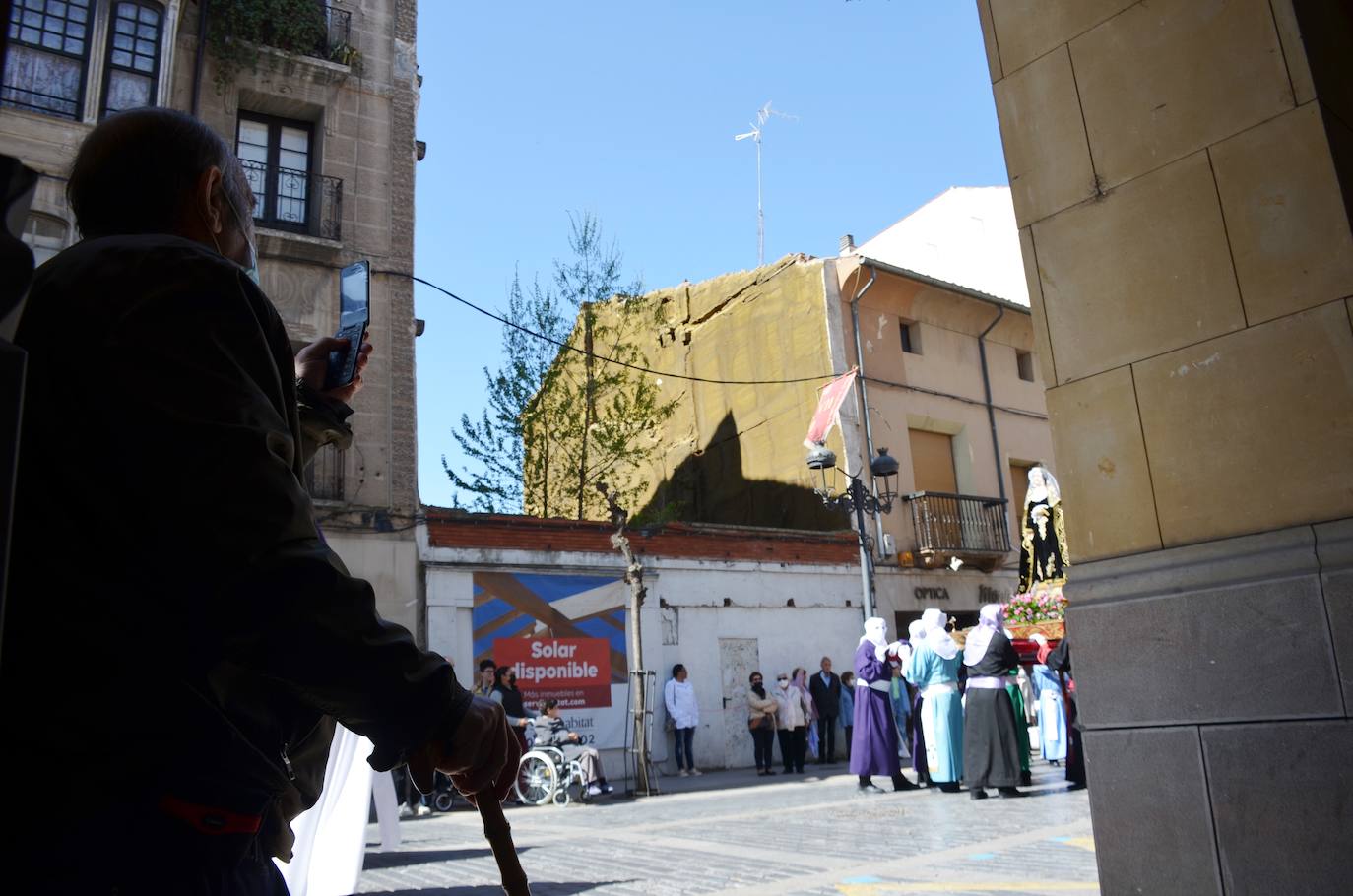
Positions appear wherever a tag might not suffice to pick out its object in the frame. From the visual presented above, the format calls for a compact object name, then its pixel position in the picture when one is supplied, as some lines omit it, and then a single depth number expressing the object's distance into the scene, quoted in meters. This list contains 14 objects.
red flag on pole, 19.41
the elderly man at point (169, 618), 1.25
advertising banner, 17.70
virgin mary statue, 15.02
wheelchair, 13.72
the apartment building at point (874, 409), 24.28
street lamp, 17.09
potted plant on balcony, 18.02
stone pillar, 3.12
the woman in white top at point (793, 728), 18.55
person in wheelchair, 14.07
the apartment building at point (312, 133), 16.16
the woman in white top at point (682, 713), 18.34
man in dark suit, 19.50
